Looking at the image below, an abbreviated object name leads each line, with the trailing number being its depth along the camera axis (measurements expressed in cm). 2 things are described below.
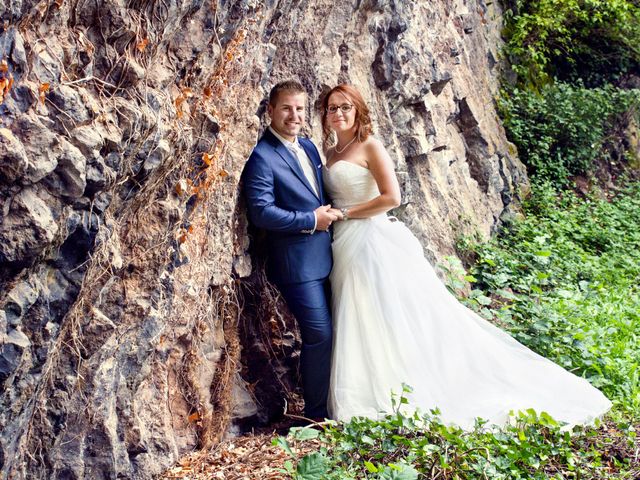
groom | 515
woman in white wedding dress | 523
